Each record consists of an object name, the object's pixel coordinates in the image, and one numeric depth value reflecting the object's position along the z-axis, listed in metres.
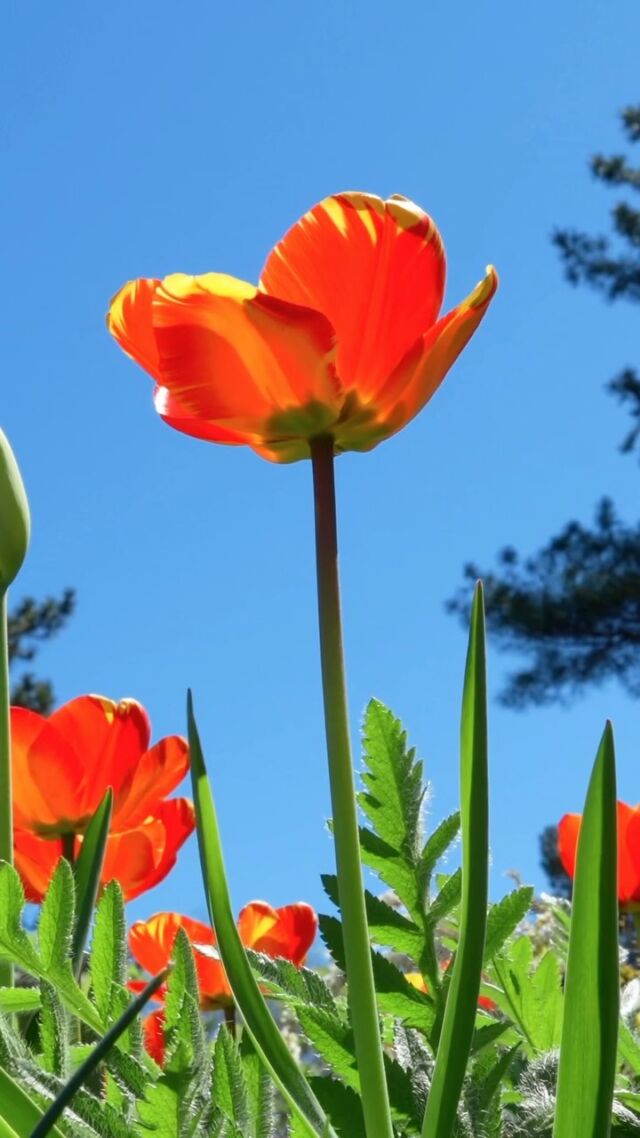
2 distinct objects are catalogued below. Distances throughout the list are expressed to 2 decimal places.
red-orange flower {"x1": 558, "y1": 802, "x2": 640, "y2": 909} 1.41
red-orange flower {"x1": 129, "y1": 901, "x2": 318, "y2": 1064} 1.46
